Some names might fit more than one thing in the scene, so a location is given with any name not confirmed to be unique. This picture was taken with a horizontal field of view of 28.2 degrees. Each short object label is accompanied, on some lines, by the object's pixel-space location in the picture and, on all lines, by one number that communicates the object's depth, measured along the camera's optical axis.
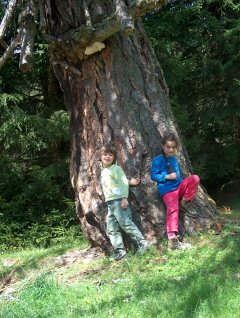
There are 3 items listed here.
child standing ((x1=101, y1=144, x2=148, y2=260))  5.95
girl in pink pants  5.96
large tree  6.27
